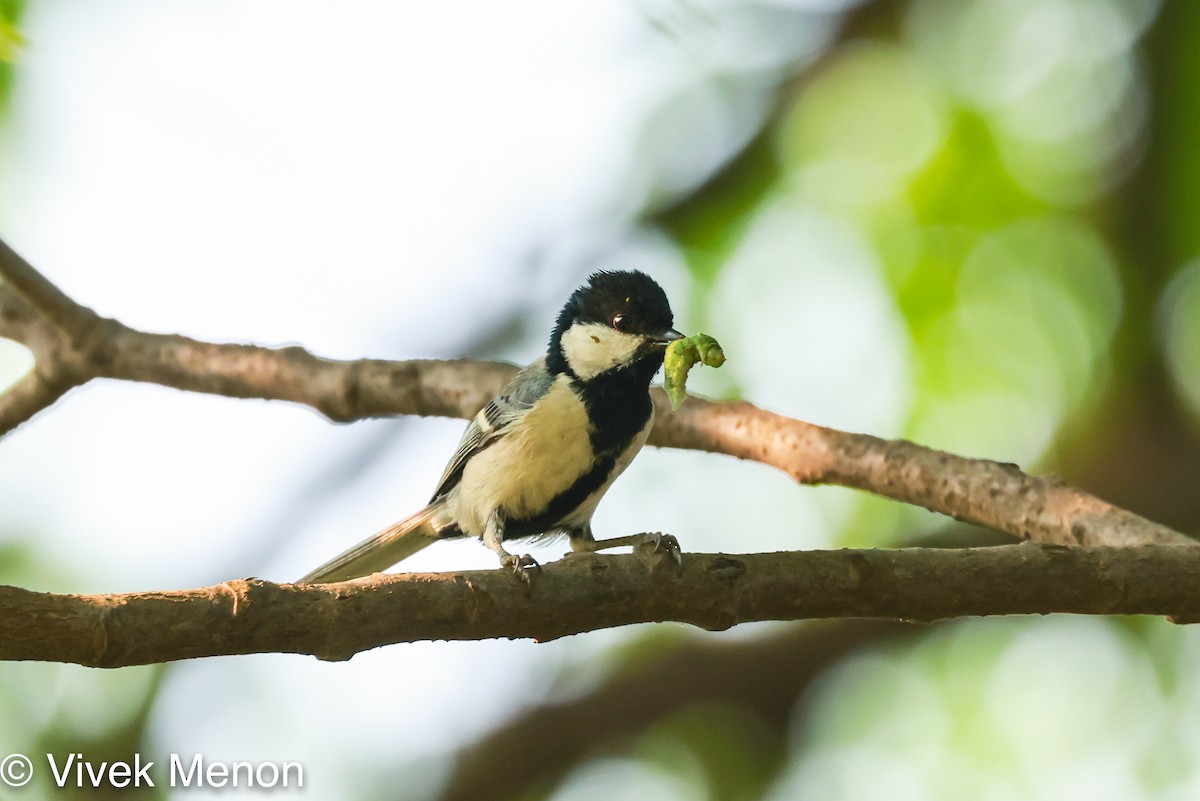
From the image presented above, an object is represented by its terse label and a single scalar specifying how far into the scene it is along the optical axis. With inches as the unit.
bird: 302.7
